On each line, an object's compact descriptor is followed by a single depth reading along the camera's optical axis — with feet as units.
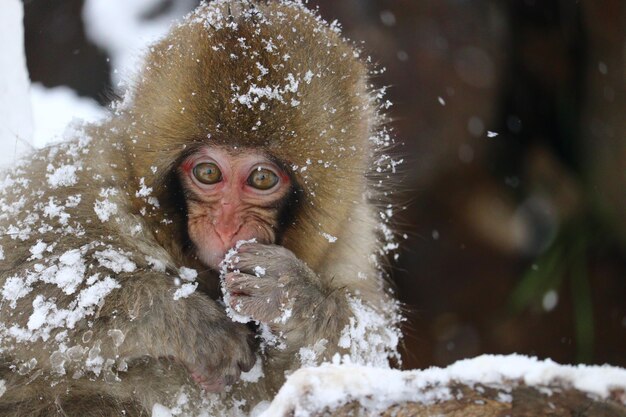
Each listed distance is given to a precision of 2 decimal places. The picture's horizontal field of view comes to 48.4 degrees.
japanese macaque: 6.94
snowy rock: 4.00
